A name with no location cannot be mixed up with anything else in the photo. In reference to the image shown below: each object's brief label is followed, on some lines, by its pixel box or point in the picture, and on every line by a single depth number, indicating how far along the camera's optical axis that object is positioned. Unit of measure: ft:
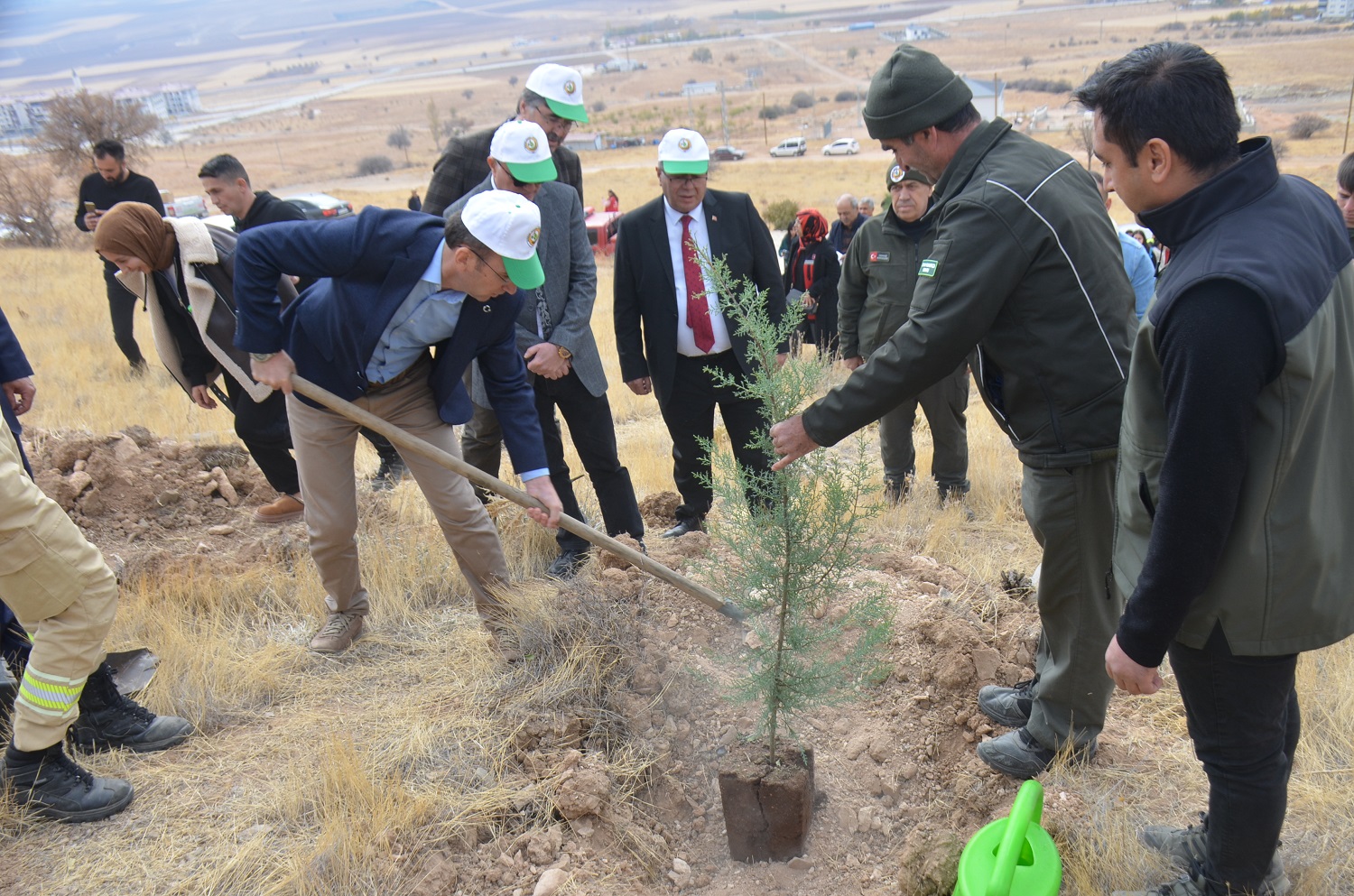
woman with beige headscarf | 13.78
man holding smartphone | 25.03
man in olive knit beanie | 8.23
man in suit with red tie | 14.75
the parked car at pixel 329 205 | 85.83
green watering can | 6.31
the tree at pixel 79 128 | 82.38
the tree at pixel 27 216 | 72.28
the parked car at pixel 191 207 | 84.12
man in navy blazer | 10.59
